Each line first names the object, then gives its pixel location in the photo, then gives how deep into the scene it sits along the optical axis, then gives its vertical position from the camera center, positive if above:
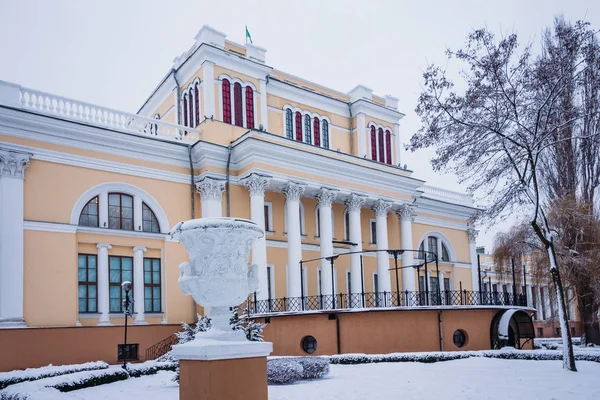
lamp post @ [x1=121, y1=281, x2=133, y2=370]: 19.56 -0.02
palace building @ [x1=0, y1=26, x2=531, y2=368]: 22.28 +4.05
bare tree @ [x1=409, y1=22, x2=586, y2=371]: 16.36 +4.46
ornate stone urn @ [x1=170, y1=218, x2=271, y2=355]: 9.25 +0.26
